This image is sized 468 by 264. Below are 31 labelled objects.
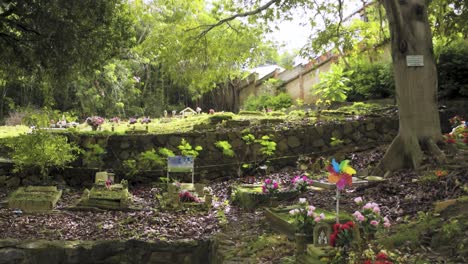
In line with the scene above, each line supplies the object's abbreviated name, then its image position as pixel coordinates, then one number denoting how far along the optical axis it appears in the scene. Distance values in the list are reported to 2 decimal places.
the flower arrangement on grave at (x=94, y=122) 11.53
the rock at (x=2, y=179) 9.37
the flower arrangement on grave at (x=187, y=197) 7.81
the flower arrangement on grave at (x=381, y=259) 3.27
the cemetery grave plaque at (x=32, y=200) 7.54
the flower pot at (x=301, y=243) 4.24
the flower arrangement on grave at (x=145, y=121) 13.39
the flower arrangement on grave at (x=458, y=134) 8.14
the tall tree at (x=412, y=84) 7.71
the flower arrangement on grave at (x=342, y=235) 3.77
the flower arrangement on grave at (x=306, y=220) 4.20
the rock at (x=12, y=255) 5.41
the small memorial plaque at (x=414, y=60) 7.71
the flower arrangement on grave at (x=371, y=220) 3.85
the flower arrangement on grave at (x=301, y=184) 7.37
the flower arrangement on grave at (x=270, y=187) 7.33
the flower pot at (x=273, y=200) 7.24
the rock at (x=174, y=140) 10.61
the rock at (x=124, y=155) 10.38
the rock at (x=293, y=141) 10.95
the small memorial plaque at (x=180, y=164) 8.84
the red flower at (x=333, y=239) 3.82
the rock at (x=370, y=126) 11.17
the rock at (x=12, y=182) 9.38
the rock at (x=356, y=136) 11.11
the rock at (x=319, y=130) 11.01
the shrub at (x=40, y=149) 8.32
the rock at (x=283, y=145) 10.90
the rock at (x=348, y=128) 11.09
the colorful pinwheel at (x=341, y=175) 4.13
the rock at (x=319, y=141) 11.03
